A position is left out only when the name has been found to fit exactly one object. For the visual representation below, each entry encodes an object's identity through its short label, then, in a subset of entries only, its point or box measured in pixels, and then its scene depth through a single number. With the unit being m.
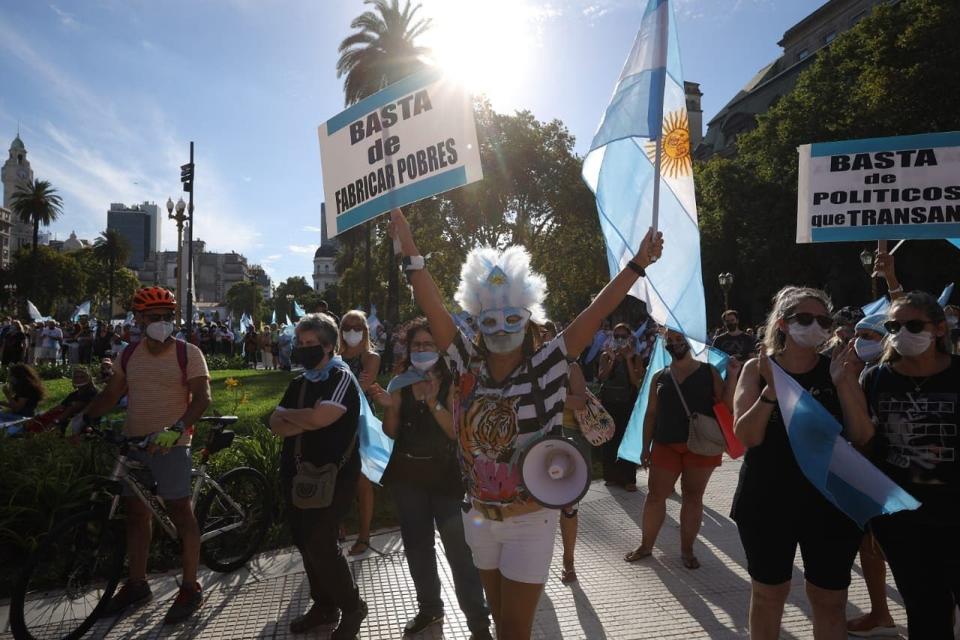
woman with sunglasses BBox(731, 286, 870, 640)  2.84
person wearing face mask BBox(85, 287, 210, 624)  4.14
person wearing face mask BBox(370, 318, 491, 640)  3.81
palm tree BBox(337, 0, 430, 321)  24.31
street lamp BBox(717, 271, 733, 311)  24.41
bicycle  3.77
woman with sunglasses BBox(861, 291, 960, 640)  2.91
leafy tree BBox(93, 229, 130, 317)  72.12
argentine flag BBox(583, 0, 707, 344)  4.23
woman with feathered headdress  2.64
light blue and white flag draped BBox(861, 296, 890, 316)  5.63
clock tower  139.75
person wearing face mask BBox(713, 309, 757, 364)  10.93
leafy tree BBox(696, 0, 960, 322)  23.67
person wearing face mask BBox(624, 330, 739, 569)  4.97
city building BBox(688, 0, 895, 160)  48.41
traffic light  21.78
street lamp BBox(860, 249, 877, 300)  16.78
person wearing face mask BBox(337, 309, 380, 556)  5.18
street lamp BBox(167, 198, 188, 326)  21.63
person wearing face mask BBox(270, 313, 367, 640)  3.64
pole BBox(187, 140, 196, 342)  20.83
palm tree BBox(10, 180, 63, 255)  57.75
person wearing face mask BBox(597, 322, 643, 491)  7.69
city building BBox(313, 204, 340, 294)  171.38
